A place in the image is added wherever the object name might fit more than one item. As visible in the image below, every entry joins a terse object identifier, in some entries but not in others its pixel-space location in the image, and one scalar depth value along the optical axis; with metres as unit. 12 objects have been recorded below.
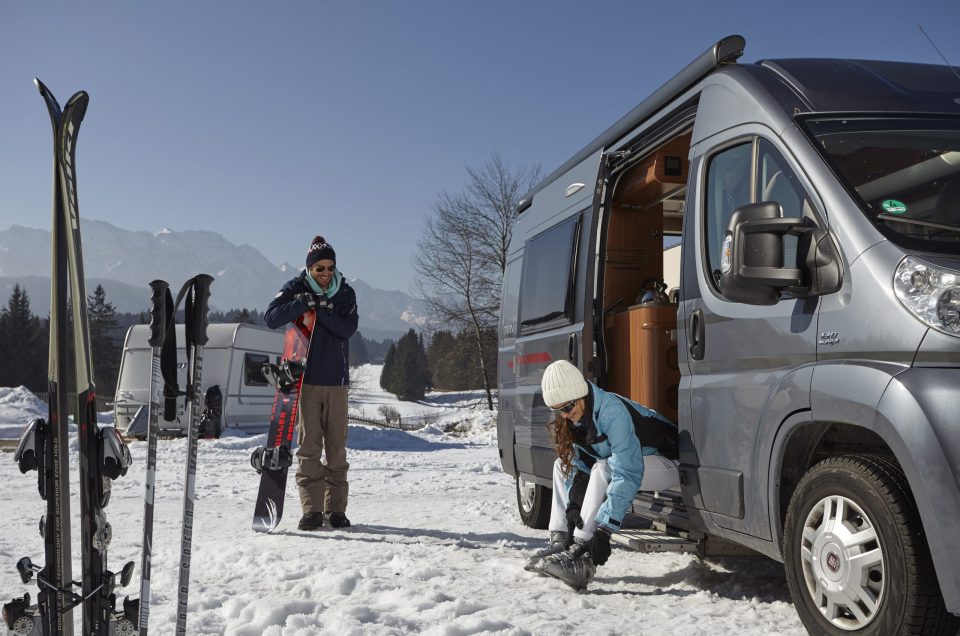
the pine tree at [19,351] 51.09
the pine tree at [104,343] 56.03
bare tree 27.92
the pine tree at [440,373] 75.85
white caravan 18.23
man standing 5.86
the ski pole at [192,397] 2.81
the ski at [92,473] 2.64
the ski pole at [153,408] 2.69
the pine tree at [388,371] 92.50
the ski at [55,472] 2.60
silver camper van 2.59
